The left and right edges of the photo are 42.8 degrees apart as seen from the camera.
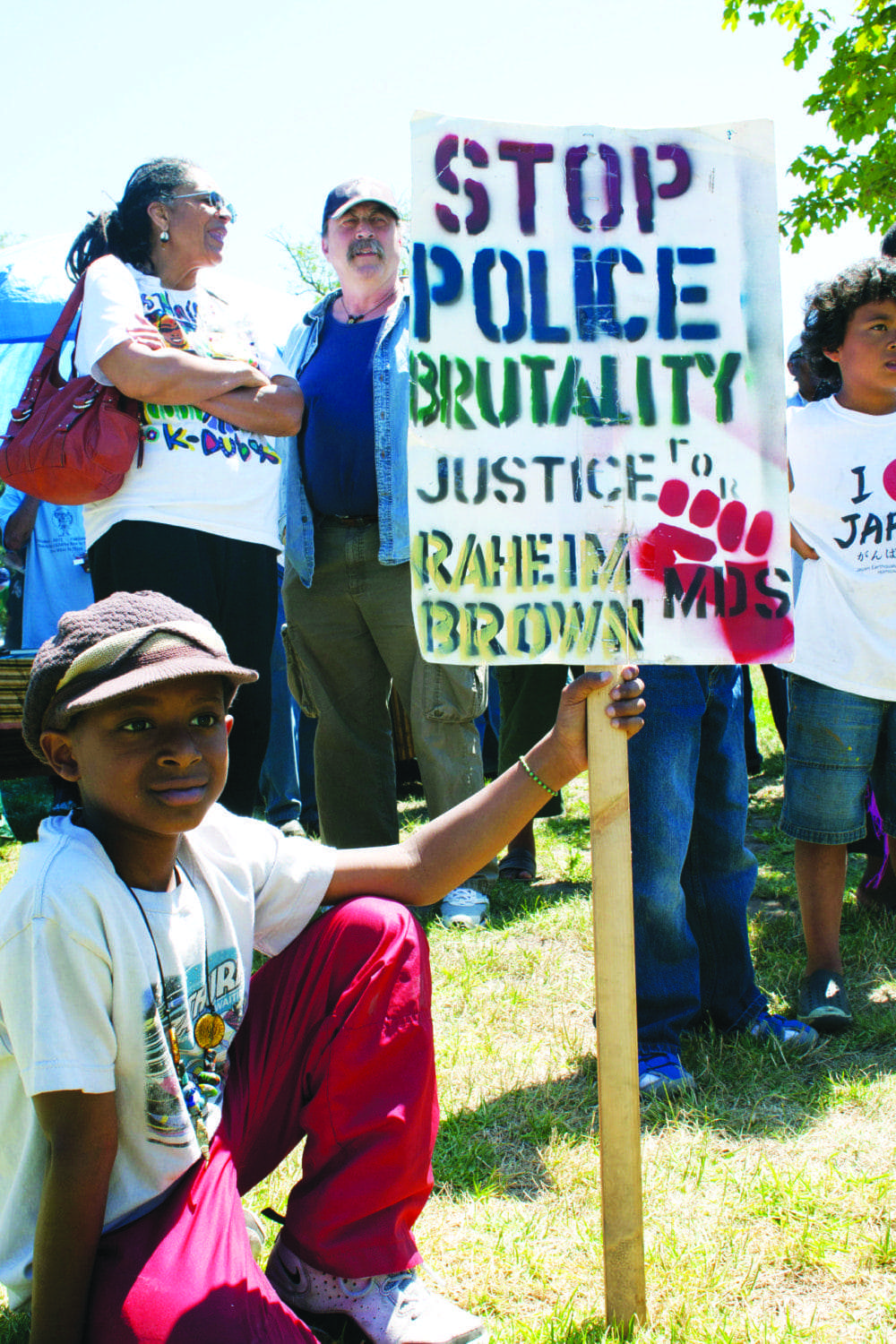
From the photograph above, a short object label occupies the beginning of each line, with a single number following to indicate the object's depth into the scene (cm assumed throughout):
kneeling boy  138
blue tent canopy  596
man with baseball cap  324
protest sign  169
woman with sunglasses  278
